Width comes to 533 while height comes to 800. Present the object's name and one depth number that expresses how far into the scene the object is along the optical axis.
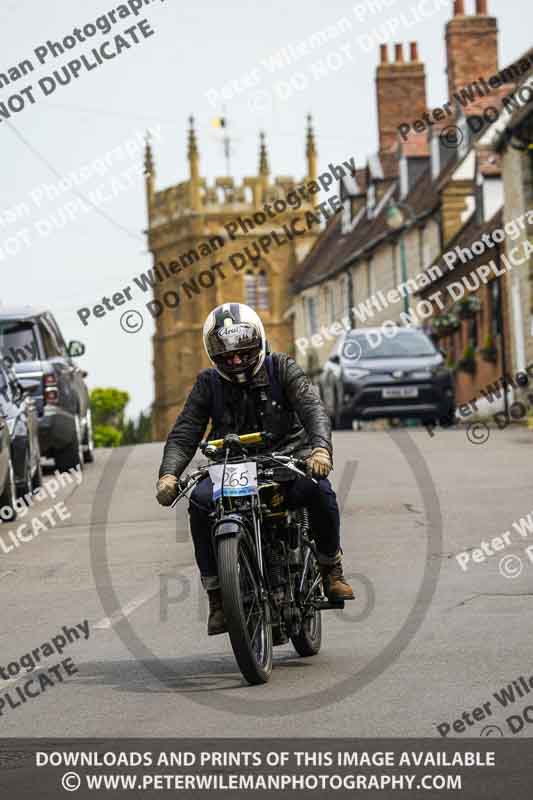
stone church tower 108.88
